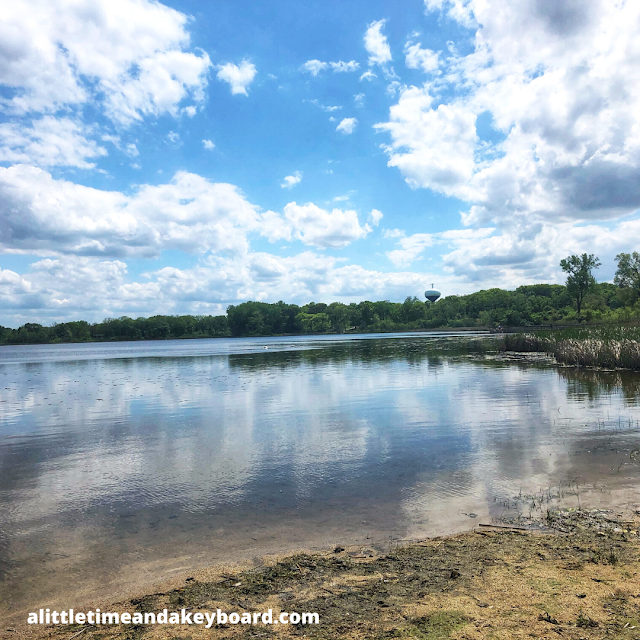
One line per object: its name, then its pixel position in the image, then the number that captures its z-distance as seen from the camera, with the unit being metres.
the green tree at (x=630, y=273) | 96.50
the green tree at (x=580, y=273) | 131.50
